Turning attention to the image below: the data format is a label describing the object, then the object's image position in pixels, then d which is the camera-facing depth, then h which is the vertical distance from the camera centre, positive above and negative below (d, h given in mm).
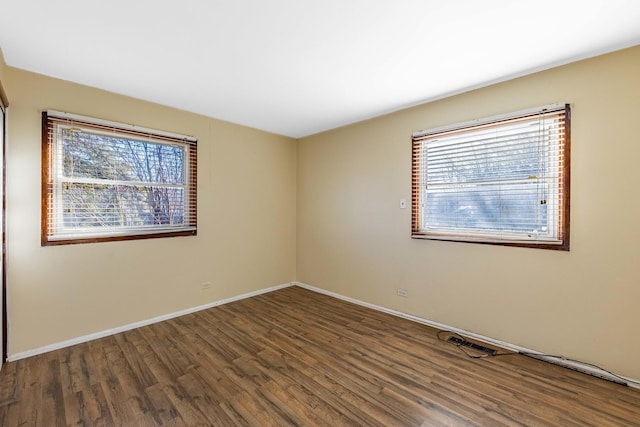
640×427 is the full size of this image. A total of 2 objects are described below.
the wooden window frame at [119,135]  2475 +317
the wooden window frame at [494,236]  2264 +168
